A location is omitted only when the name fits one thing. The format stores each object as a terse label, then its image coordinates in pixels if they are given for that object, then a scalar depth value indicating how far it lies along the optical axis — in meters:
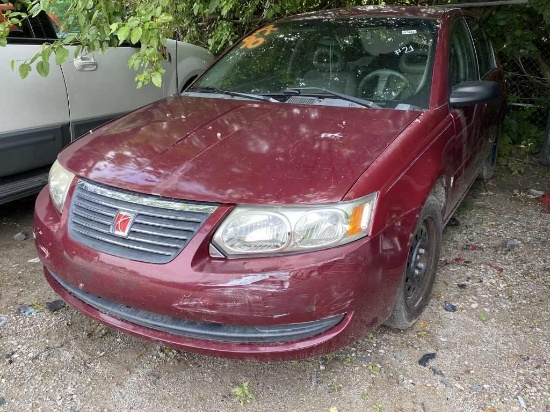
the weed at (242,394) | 2.26
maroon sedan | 1.95
